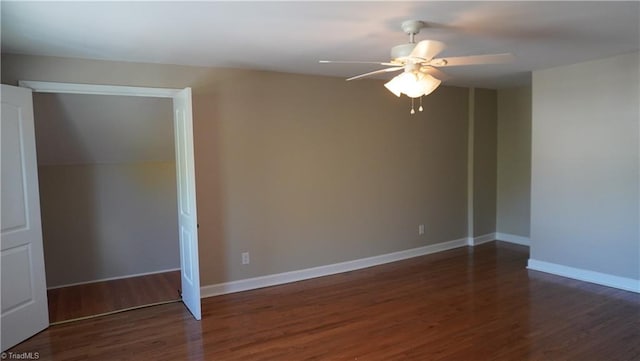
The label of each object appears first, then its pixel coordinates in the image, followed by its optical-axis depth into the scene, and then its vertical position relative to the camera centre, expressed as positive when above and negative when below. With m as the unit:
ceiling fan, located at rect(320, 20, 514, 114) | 2.48 +0.60
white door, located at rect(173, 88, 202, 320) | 3.55 -0.34
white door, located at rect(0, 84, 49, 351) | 3.09 -0.47
